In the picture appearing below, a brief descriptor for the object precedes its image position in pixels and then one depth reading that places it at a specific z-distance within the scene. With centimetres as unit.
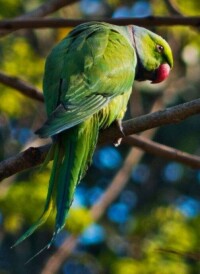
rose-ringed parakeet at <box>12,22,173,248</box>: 725
